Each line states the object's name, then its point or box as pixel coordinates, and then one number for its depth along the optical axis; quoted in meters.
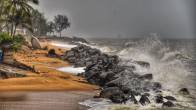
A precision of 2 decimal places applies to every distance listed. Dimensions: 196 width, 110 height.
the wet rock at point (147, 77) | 37.83
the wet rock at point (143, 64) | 47.92
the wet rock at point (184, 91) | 34.69
